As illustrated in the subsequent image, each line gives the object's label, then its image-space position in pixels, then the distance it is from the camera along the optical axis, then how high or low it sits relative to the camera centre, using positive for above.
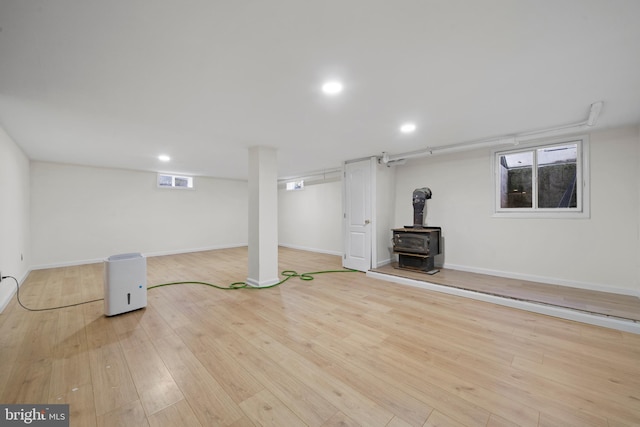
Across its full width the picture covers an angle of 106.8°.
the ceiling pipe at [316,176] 6.81 +1.18
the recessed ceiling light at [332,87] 2.10 +1.15
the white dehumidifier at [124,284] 2.83 -0.87
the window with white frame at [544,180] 3.64 +0.54
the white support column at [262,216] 3.92 -0.05
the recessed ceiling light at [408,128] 3.18 +1.18
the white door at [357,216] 5.01 -0.08
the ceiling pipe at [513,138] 2.82 +1.12
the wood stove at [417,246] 4.48 -0.66
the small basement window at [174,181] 6.97 +0.98
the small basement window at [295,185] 7.97 +0.95
